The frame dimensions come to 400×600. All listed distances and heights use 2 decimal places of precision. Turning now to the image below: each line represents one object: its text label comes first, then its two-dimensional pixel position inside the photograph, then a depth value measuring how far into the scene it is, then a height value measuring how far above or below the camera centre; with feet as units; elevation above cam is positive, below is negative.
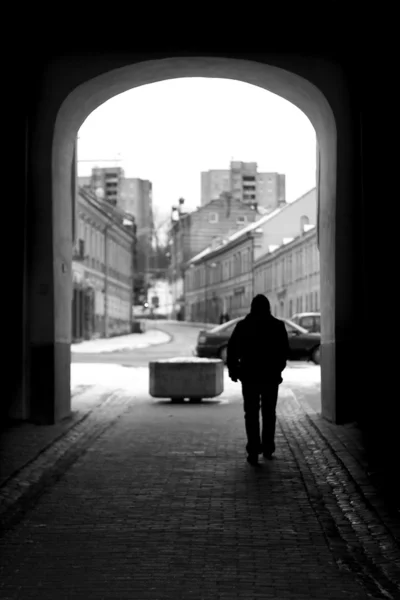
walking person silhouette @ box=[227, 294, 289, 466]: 32.83 -1.25
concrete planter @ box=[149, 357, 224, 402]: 54.08 -2.96
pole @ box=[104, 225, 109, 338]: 181.37 +7.53
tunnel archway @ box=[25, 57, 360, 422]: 41.27 +6.10
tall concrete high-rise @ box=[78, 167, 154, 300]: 585.63 +77.74
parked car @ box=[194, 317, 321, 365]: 92.99 -1.85
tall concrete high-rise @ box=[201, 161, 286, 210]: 550.77 +76.23
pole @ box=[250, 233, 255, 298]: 238.46 +13.14
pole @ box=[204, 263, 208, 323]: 305.32 +7.07
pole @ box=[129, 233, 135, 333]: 223.51 +8.27
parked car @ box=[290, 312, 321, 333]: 117.60 +0.24
